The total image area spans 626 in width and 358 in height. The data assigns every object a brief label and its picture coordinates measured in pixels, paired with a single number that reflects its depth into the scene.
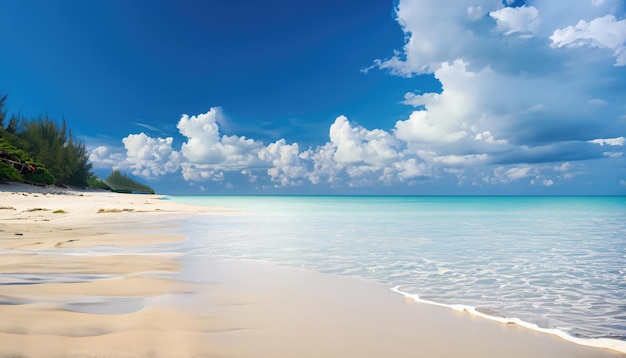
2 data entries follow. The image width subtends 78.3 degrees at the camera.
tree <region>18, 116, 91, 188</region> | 65.56
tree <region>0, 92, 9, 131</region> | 58.88
